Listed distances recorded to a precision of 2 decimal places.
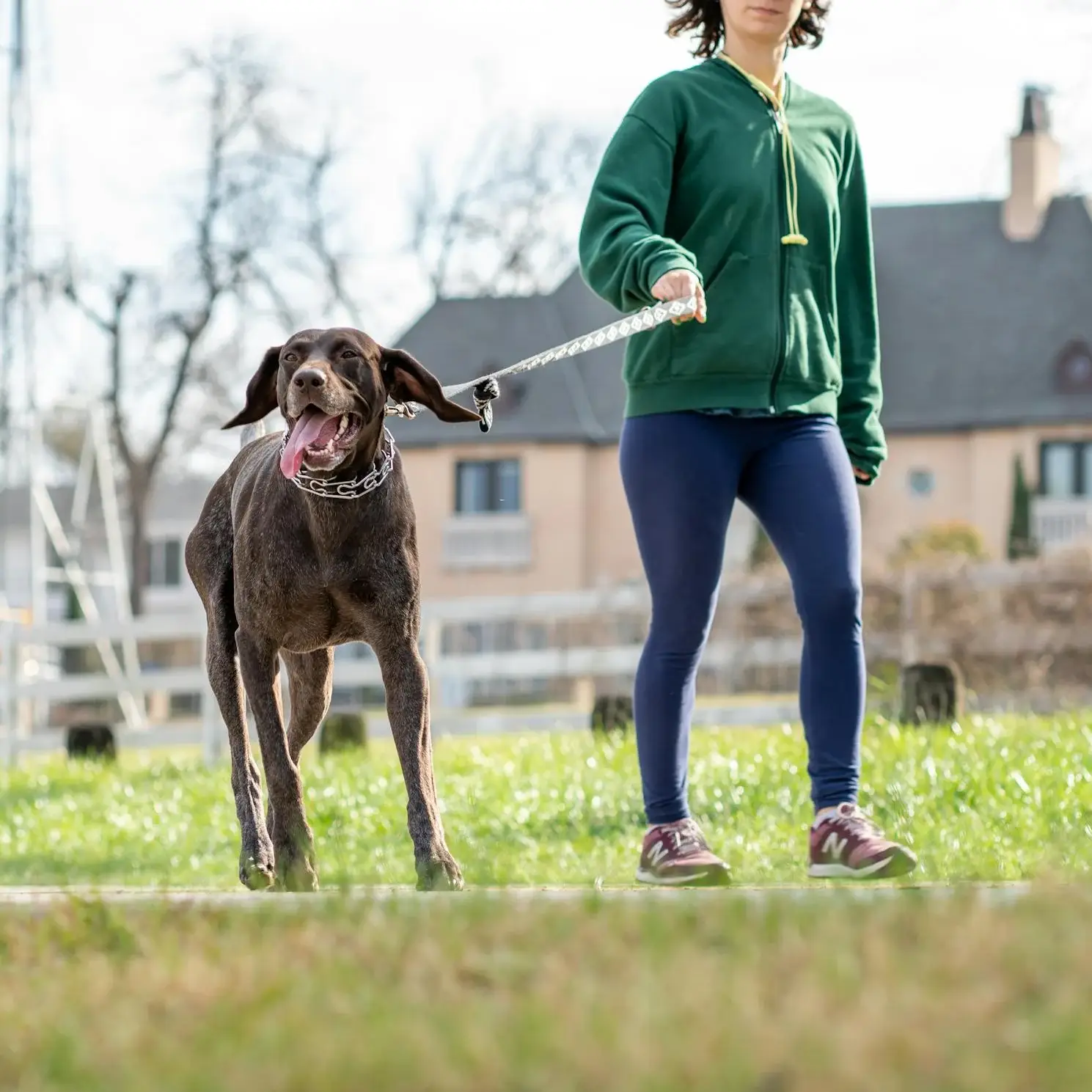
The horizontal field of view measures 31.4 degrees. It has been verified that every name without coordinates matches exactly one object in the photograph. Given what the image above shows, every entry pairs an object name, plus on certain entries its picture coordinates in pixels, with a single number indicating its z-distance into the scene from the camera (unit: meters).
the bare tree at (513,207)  39.88
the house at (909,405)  40.47
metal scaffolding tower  26.03
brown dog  4.59
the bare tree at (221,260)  37.25
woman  4.99
